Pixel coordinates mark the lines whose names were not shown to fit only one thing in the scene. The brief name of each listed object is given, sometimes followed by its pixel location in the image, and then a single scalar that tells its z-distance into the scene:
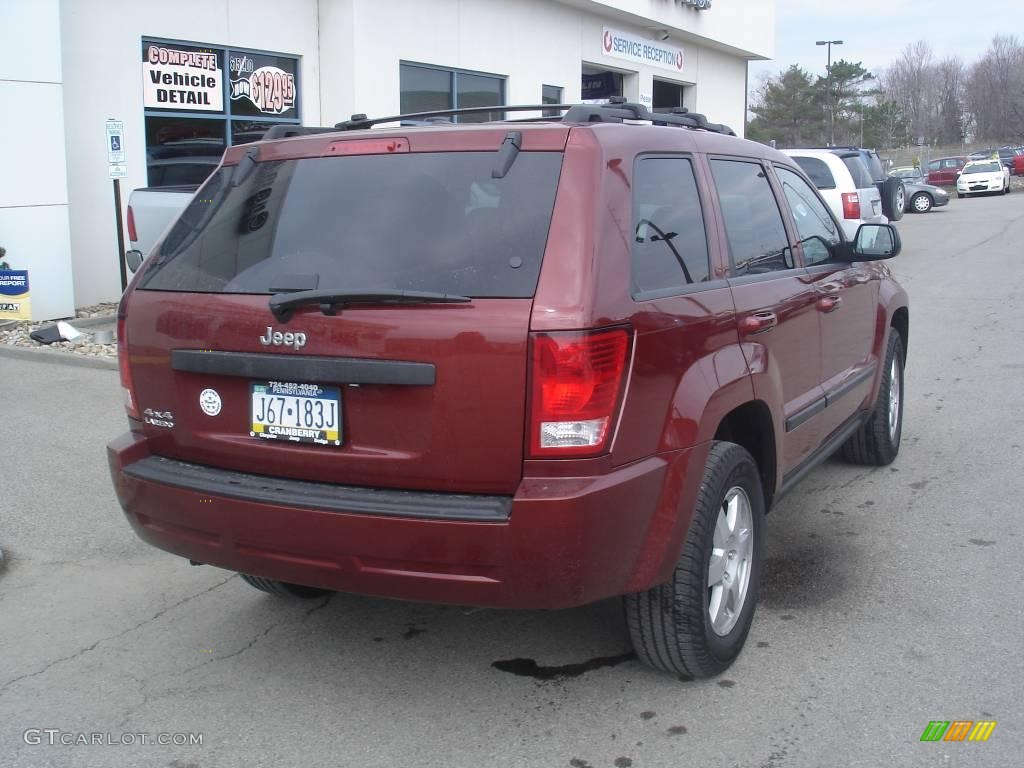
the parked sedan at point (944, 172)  47.34
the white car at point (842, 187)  15.30
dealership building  10.80
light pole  55.38
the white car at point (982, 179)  40.50
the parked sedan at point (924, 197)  31.78
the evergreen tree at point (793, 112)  71.44
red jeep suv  3.03
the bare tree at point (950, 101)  98.88
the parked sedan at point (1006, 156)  49.77
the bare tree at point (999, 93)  93.31
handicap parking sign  10.69
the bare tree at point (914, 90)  102.12
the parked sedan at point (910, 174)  37.79
